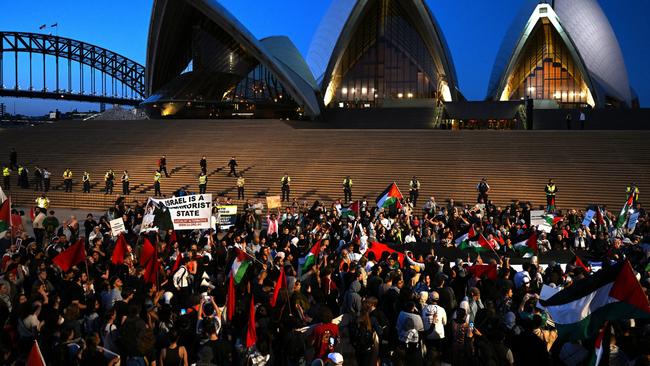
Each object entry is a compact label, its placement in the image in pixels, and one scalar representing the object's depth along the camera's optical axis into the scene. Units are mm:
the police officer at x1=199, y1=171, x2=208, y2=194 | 21281
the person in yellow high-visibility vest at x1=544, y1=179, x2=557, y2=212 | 19103
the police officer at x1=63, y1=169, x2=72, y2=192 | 23164
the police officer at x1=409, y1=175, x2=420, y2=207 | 20406
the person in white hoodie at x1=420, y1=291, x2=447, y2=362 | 6102
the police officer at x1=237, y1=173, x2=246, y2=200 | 21734
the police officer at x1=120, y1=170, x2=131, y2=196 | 22750
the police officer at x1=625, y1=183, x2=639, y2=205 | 18394
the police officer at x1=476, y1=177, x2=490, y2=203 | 19781
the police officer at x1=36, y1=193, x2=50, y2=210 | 16280
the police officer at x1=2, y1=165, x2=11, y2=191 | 23536
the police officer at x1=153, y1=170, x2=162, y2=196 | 22188
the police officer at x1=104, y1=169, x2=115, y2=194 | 22856
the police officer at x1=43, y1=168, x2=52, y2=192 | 23789
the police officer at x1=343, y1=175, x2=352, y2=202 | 20828
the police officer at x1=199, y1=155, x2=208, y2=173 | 23062
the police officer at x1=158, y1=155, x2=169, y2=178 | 24100
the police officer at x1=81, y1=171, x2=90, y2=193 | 22969
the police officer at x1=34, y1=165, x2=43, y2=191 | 23820
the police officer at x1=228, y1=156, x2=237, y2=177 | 24078
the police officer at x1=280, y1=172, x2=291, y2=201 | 21469
